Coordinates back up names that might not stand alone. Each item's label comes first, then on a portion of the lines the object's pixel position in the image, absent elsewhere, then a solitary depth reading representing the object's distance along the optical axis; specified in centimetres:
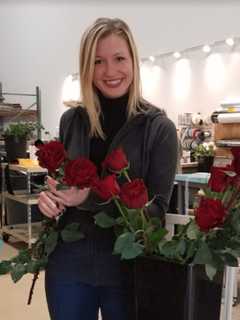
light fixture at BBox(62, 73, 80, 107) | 627
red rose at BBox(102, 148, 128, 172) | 80
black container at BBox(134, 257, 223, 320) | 76
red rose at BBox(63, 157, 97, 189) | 79
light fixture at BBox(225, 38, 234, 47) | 435
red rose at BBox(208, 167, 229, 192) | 76
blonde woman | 101
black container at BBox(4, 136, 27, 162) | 409
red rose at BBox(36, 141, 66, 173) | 85
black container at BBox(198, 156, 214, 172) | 388
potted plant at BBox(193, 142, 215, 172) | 389
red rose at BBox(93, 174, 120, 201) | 77
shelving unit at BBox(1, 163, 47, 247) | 376
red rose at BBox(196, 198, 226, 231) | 71
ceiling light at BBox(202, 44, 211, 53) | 459
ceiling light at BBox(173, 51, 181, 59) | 493
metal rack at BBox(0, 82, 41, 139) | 651
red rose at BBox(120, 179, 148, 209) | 75
